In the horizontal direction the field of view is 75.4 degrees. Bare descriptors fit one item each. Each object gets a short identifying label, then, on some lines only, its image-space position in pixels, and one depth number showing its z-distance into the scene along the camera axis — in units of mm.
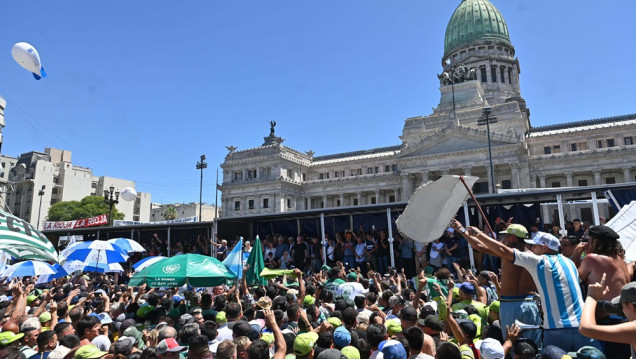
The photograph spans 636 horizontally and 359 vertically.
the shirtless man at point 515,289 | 4664
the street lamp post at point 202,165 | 43250
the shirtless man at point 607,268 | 4164
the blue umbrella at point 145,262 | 12311
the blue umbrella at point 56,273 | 12080
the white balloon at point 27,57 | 14148
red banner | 48159
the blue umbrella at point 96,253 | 13242
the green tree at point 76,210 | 69912
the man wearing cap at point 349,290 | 8016
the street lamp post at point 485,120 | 33822
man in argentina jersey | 4285
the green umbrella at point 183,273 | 8656
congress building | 45906
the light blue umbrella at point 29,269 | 10734
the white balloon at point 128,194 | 29011
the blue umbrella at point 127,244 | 14998
